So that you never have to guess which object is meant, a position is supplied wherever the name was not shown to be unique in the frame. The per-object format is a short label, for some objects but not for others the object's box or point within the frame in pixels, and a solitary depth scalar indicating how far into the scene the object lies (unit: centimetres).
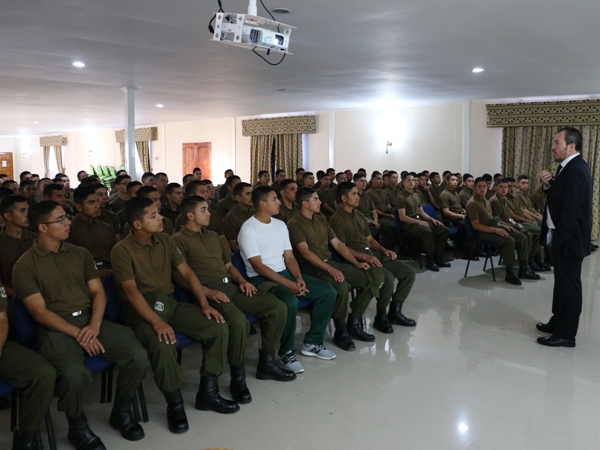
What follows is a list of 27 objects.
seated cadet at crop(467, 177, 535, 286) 609
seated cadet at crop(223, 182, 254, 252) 501
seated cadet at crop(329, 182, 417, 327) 443
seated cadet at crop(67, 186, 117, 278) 411
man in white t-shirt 363
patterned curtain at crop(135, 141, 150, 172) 1642
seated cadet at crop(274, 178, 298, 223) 541
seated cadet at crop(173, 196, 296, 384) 326
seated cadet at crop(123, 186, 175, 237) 461
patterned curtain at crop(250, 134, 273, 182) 1331
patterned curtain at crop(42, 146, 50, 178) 2014
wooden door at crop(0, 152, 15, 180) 2119
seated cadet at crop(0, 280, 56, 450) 227
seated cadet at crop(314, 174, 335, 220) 792
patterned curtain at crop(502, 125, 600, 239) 942
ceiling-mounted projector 346
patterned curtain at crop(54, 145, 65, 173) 1955
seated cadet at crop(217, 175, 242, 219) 608
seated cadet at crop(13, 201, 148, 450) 244
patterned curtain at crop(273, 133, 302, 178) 1270
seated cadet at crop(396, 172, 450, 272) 678
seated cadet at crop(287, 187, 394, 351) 390
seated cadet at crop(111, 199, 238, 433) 270
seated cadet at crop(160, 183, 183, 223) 531
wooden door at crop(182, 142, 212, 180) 1488
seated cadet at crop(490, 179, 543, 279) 671
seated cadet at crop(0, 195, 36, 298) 341
